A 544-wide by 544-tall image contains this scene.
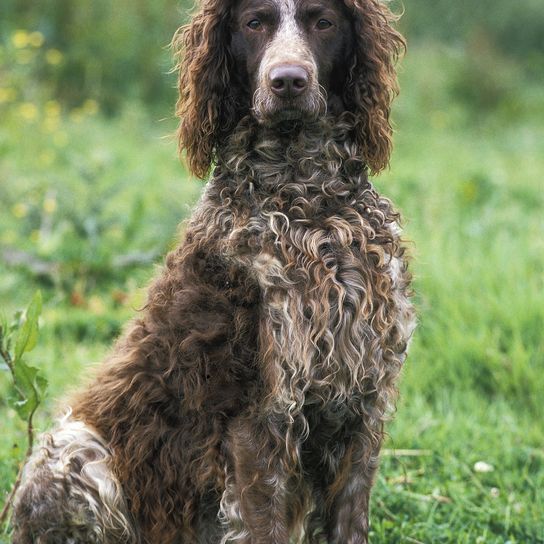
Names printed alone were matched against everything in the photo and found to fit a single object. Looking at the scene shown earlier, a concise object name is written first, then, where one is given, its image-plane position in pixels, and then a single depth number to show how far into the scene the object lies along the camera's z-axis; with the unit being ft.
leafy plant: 12.55
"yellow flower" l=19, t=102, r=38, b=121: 31.40
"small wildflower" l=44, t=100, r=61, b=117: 32.96
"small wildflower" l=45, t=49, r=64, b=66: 34.19
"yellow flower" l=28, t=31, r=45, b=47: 31.90
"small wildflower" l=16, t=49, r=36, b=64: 31.91
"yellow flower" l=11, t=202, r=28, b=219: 24.31
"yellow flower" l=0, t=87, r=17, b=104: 30.73
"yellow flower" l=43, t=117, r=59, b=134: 32.32
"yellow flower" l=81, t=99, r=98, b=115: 34.31
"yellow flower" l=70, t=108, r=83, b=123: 34.18
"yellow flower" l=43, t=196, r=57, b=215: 23.98
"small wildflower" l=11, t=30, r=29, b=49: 30.50
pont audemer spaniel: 11.10
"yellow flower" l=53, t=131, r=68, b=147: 31.58
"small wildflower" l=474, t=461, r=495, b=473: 15.16
